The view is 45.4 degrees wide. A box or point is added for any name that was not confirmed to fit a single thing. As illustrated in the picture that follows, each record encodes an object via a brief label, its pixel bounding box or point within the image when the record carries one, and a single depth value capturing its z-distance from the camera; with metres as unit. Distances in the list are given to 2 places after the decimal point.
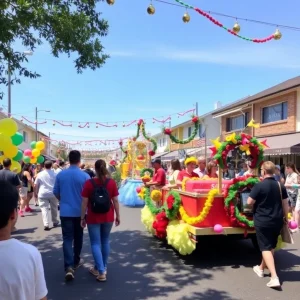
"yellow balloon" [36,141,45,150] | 13.11
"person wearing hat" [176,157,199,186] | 7.21
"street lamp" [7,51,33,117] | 20.47
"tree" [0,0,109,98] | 5.68
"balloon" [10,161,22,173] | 8.27
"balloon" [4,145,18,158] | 7.66
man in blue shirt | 5.28
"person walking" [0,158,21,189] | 6.47
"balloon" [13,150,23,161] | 8.50
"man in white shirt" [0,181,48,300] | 1.83
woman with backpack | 4.98
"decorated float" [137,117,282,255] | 5.79
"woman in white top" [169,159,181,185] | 7.54
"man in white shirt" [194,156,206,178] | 8.58
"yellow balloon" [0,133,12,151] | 7.50
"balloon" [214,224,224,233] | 5.69
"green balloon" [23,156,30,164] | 12.75
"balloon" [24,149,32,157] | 13.09
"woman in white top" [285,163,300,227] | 9.31
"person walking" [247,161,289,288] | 5.05
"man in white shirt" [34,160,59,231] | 8.99
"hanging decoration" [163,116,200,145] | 9.29
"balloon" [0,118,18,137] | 7.71
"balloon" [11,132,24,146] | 8.31
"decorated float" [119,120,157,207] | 14.14
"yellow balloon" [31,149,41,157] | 12.93
